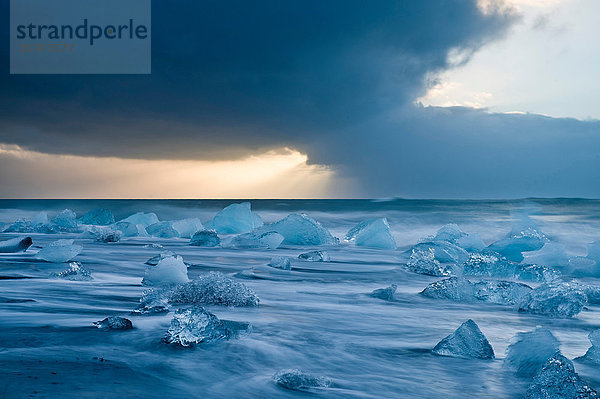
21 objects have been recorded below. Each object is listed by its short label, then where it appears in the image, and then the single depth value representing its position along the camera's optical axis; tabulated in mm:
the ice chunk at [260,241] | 8180
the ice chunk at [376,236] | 9031
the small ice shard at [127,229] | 10688
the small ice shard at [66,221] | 11906
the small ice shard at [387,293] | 3857
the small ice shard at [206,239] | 8625
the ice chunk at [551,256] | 6285
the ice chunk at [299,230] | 9164
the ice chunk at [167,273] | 4000
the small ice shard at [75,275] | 4180
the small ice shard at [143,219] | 12928
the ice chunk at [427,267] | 5359
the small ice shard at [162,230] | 11115
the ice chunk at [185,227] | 11109
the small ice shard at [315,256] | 6464
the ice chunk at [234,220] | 11891
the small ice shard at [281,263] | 5398
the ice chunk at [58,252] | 5254
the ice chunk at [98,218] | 14602
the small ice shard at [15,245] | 5953
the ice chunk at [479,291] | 3771
